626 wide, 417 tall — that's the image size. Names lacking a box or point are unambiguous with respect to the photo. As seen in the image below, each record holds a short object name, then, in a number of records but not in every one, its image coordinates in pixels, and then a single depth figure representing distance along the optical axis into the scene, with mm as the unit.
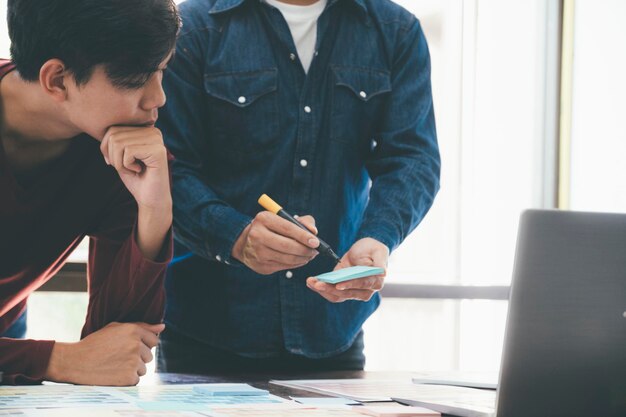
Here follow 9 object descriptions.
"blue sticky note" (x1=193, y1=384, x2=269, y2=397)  1849
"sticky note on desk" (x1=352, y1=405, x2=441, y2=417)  1757
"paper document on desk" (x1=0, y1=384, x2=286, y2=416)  1745
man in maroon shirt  1958
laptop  1658
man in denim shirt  2218
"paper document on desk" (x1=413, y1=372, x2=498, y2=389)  1991
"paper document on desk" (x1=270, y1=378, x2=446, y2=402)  1873
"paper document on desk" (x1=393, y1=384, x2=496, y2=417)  1761
